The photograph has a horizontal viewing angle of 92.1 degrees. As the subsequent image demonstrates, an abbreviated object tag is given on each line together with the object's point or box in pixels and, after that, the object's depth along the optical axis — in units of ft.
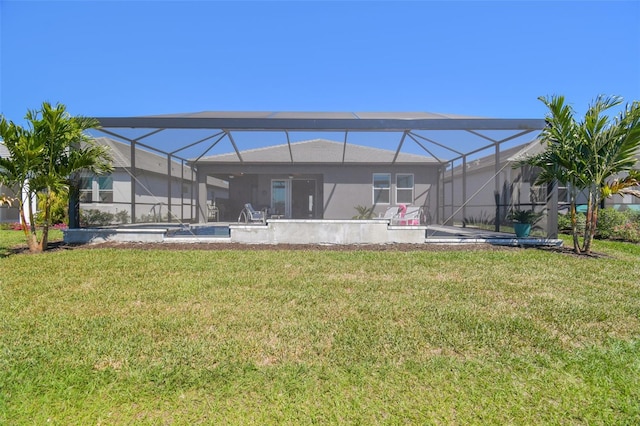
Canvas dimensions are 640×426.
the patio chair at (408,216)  33.19
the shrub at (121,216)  28.94
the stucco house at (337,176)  42.14
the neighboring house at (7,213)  46.52
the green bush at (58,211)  38.24
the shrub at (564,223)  33.88
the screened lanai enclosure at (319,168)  24.08
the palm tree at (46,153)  19.40
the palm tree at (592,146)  19.97
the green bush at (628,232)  28.99
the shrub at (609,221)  30.48
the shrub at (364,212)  44.24
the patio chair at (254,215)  36.00
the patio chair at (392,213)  34.46
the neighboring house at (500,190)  27.35
